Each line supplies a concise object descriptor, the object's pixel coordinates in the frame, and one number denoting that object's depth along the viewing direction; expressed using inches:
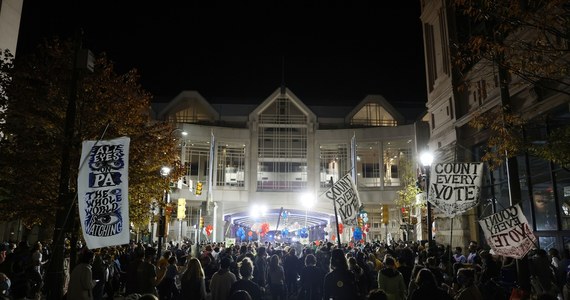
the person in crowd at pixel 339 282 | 269.0
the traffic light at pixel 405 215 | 1384.1
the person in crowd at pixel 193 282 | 305.3
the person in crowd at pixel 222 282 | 311.9
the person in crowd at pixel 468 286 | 237.1
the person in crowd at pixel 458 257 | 534.9
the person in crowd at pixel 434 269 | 358.6
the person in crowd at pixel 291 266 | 543.8
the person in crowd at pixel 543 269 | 391.7
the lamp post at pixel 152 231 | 1518.5
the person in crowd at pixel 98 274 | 468.1
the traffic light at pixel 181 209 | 1221.8
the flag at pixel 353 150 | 1832.6
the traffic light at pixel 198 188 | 1267.2
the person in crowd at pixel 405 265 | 374.6
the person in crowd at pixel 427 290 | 206.4
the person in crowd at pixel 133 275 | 355.9
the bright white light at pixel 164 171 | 647.8
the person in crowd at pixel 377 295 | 184.9
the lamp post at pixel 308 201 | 1805.2
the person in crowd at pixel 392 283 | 296.0
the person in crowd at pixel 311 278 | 394.6
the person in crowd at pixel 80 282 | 286.4
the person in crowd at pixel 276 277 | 462.9
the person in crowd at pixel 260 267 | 488.5
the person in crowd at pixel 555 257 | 456.6
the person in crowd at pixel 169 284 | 424.2
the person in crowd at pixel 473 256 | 490.3
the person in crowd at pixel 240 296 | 196.5
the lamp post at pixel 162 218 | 657.3
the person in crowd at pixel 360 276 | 365.4
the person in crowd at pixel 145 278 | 347.2
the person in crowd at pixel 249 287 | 253.3
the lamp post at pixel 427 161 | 639.8
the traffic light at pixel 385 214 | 1441.9
